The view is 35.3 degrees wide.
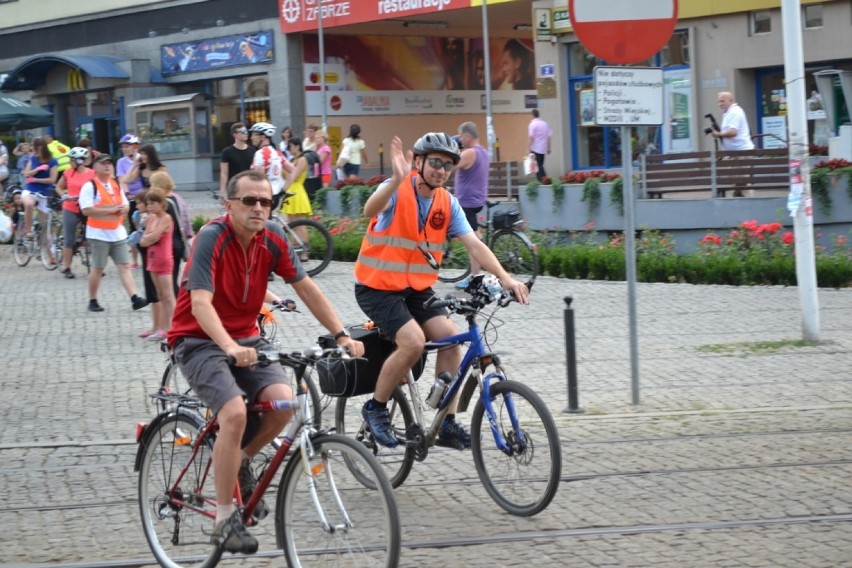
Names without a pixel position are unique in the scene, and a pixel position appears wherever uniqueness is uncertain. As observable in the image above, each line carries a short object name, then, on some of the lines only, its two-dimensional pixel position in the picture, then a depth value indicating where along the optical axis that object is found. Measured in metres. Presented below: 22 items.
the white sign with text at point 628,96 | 8.95
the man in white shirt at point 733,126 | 20.39
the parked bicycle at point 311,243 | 16.61
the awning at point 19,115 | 25.70
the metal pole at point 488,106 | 29.58
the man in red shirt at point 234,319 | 5.28
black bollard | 8.91
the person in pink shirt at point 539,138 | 29.72
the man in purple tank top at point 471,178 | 15.49
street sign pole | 9.29
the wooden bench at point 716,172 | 18.59
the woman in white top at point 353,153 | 31.39
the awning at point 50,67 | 41.62
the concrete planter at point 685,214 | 17.64
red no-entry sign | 8.93
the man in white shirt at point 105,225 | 14.13
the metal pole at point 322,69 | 34.62
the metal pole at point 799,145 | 11.15
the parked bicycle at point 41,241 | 19.95
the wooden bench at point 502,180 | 22.30
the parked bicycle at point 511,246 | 16.17
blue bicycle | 6.48
